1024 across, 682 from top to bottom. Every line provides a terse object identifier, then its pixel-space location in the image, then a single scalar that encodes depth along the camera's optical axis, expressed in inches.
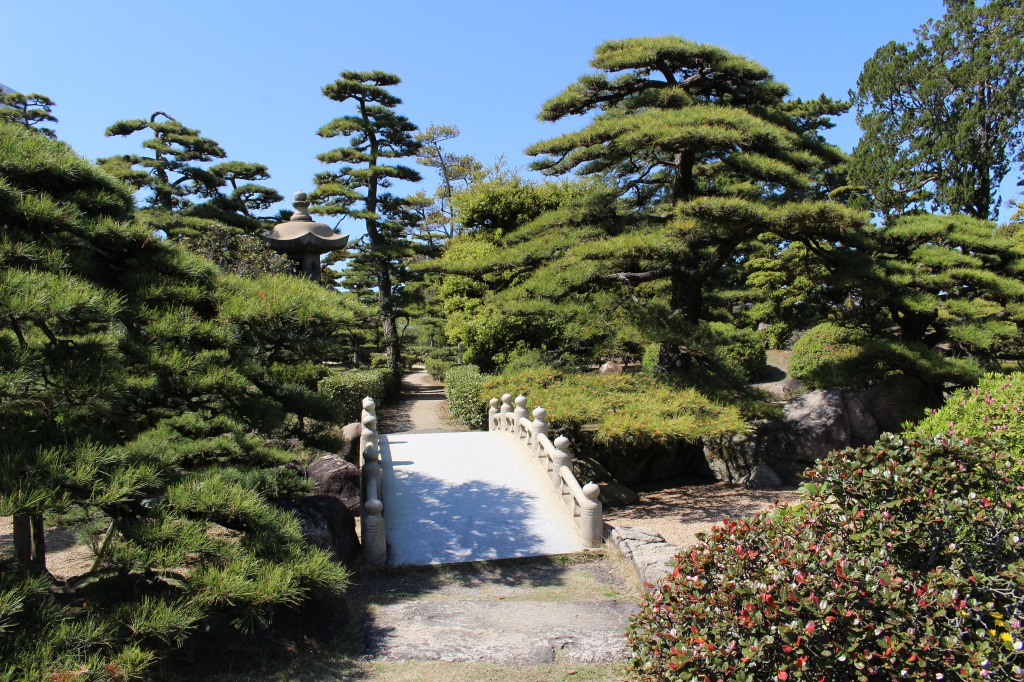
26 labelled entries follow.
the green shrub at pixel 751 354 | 561.6
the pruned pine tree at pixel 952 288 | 351.3
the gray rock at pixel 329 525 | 186.7
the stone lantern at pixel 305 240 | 333.1
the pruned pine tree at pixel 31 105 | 772.3
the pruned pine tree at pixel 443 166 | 1189.7
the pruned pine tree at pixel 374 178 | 655.8
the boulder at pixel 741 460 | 349.4
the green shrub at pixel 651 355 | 484.4
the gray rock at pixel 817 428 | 372.2
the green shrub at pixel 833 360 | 388.5
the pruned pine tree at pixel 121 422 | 101.2
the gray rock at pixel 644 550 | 193.9
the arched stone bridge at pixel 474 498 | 224.5
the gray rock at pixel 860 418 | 382.3
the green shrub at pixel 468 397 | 428.8
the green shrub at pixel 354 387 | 459.8
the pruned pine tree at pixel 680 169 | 300.5
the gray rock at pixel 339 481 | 266.4
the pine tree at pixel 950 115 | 538.9
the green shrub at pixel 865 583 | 87.0
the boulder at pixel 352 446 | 329.7
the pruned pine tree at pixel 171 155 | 759.7
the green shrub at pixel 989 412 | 164.1
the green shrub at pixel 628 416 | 283.3
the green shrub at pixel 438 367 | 719.6
